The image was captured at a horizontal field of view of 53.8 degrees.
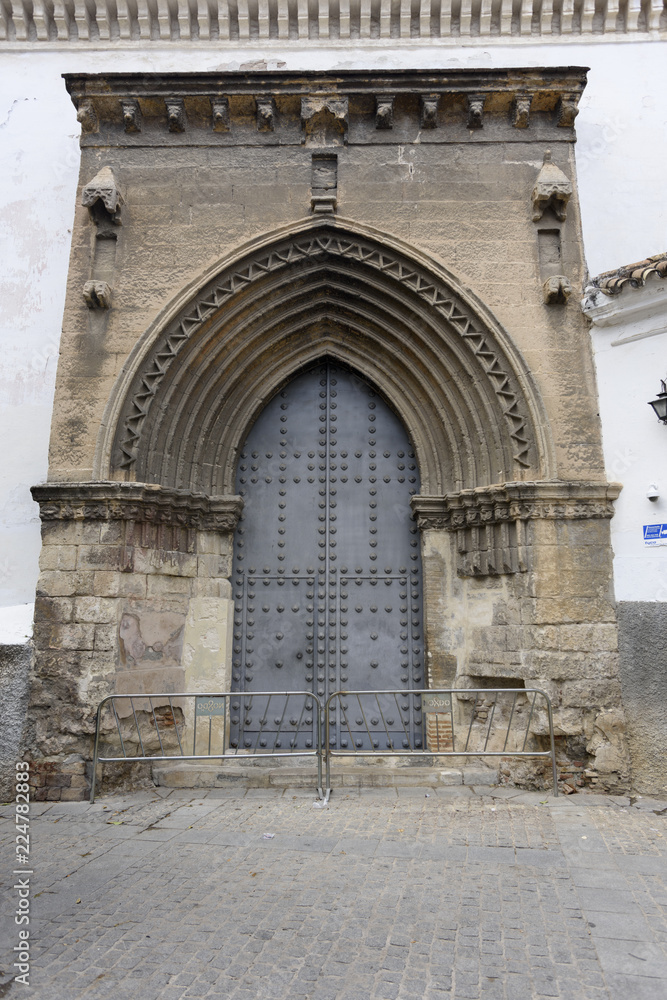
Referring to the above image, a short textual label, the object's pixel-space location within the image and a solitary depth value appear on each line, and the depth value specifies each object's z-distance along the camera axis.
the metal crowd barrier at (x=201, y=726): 5.30
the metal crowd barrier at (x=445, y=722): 5.40
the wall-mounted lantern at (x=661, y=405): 5.41
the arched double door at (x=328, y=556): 6.21
